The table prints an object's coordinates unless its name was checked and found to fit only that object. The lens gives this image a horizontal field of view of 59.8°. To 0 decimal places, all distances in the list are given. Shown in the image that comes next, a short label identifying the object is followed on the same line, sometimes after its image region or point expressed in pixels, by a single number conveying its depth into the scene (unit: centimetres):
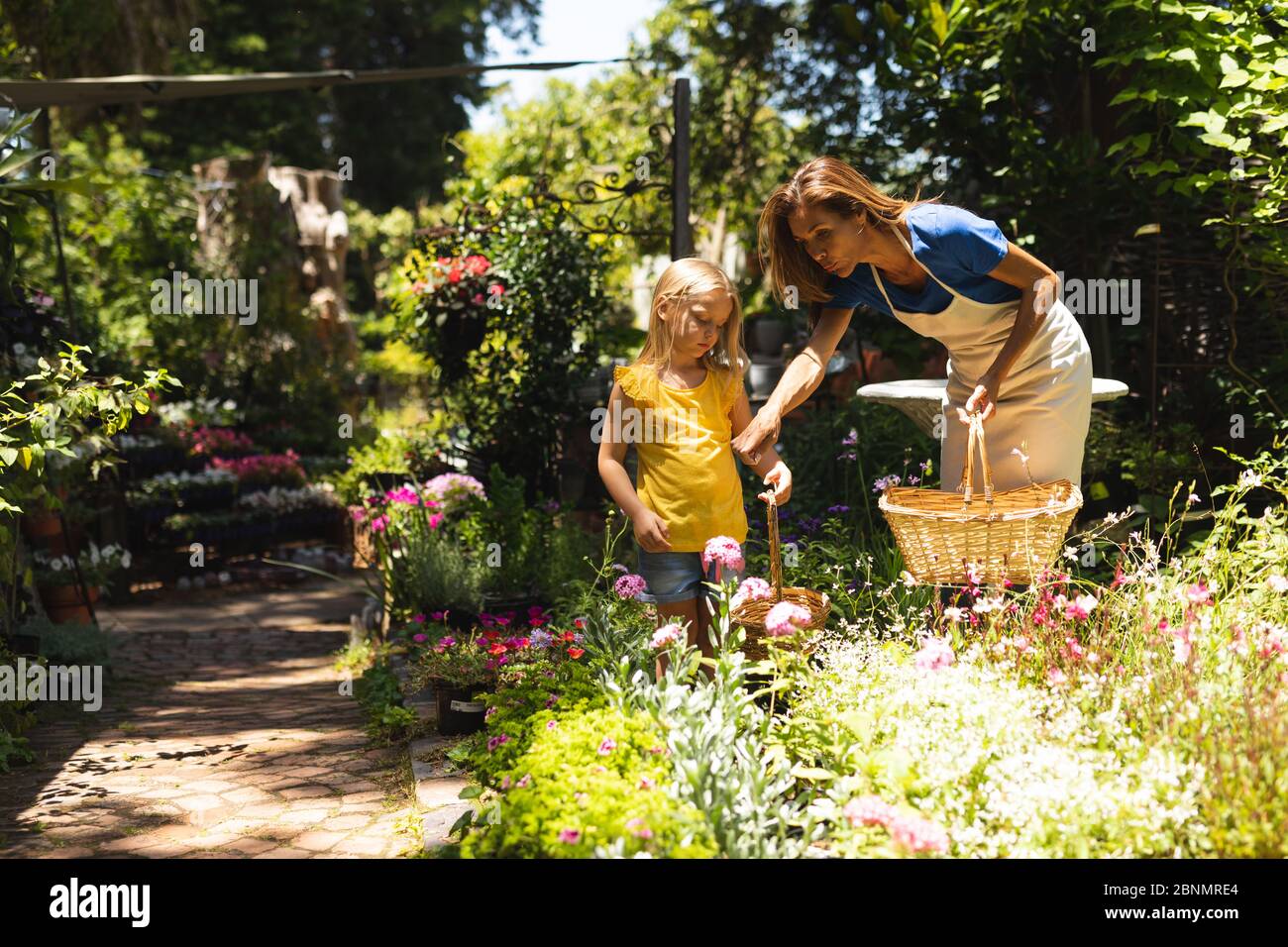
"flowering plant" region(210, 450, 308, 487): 927
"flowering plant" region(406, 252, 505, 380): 653
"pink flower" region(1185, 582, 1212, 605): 261
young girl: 306
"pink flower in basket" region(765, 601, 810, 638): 261
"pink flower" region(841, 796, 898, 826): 220
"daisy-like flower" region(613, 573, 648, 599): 318
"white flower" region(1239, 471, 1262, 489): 347
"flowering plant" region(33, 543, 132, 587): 595
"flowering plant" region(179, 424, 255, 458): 944
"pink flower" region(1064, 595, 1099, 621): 255
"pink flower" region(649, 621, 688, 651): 275
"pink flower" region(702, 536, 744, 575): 283
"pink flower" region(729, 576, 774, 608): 280
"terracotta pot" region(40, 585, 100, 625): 593
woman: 301
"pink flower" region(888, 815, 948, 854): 210
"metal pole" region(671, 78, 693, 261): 554
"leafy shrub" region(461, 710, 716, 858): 228
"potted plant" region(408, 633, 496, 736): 389
